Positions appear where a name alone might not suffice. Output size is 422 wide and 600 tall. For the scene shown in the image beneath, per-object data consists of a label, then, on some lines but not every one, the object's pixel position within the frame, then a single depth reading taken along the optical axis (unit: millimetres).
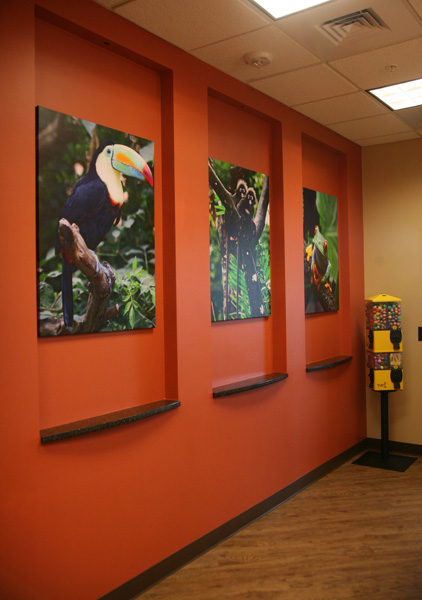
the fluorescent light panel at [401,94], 3988
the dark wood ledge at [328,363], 4633
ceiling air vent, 2947
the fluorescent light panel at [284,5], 2780
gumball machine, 5086
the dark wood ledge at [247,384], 3559
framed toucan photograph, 2584
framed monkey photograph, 3703
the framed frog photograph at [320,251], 4777
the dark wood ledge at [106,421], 2492
